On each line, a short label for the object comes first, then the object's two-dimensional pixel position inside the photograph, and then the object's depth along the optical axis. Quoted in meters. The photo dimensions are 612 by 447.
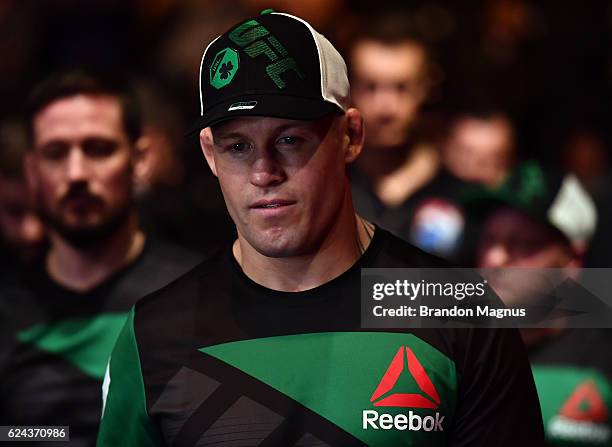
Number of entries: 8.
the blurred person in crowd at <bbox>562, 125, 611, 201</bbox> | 13.47
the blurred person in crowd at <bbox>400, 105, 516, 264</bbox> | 9.94
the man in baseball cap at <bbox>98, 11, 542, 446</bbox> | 5.30
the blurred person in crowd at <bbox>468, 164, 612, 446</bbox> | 8.17
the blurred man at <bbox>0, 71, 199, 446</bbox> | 7.52
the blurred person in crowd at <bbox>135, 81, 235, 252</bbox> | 9.02
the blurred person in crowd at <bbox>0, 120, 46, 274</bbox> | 9.30
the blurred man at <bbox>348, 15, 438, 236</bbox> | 10.71
